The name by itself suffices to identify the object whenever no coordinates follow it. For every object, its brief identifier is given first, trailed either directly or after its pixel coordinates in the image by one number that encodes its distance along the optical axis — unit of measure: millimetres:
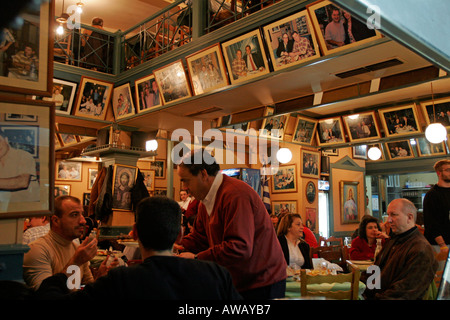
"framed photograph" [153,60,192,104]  7137
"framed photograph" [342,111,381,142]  10031
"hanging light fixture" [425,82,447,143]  8017
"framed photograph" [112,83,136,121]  8320
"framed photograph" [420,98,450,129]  9023
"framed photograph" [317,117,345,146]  10938
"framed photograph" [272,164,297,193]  11570
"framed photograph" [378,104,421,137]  9352
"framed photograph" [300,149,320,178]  11562
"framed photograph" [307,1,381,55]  4797
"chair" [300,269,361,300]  3232
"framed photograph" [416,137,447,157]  12617
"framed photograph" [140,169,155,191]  13888
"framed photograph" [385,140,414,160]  13039
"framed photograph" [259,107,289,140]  10352
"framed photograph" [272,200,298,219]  11525
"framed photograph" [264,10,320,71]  5344
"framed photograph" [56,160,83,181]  13602
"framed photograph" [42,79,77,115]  7824
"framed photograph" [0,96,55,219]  2508
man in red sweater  2779
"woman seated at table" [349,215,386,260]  6598
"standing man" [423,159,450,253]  5461
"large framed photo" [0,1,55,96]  2596
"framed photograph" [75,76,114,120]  8156
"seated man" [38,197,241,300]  1753
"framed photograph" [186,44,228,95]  6488
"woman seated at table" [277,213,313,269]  5688
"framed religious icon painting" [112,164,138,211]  8531
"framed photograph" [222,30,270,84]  5961
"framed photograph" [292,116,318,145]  11047
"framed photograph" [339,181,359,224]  13203
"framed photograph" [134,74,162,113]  7742
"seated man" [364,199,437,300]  3369
